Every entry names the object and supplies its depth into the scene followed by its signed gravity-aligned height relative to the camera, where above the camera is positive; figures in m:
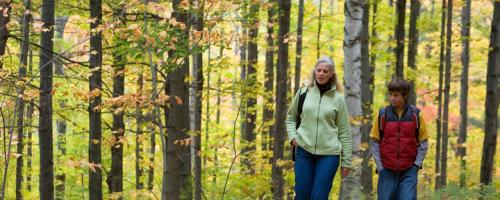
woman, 10.14 -0.63
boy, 11.06 -0.72
